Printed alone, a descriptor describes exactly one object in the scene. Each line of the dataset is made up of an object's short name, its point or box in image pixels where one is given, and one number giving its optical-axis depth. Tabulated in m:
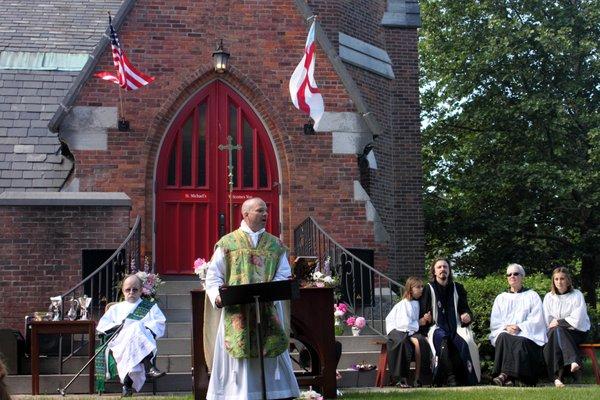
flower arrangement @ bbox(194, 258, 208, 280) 9.13
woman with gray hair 10.49
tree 21.14
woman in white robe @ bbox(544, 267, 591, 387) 10.53
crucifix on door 14.41
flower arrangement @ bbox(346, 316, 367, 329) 11.59
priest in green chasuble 7.80
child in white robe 10.34
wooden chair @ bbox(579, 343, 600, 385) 10.39
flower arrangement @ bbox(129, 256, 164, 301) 11.04
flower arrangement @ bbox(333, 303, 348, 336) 11.46
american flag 13.43
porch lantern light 14.26
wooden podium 8.88
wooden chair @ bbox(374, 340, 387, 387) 10.54
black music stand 7.32
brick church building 14.04
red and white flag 13.57
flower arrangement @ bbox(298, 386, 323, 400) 8.48
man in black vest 10.39
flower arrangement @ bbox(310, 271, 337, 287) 10.54
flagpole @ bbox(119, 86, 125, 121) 14.07
